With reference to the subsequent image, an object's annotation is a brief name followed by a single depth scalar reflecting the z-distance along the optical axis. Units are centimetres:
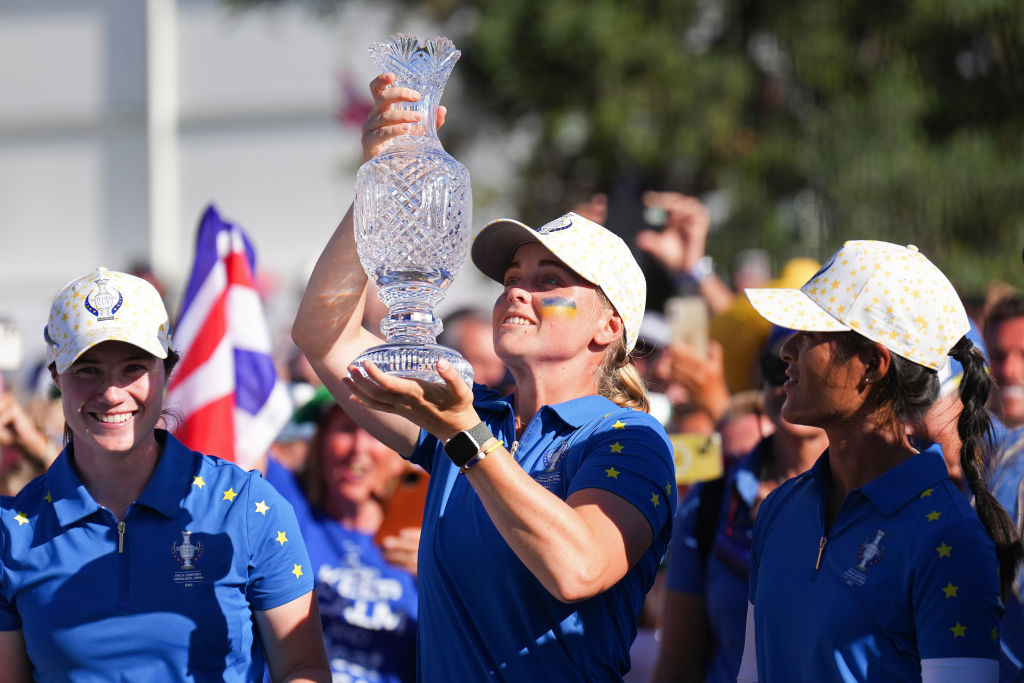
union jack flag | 895
